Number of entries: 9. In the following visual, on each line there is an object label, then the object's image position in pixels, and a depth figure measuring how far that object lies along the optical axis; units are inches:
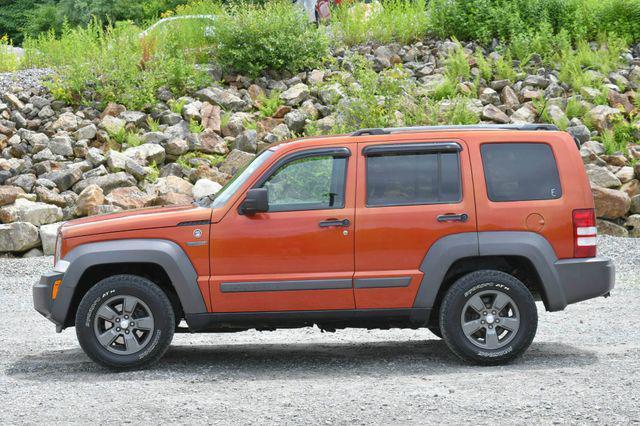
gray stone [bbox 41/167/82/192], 602.9
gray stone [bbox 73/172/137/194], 595.8
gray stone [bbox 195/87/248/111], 688.4
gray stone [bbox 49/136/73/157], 636.7
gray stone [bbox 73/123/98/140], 649.0
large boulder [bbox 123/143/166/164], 625.3
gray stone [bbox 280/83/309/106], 689.6
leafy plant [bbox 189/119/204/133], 656.4
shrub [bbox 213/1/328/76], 716.7
